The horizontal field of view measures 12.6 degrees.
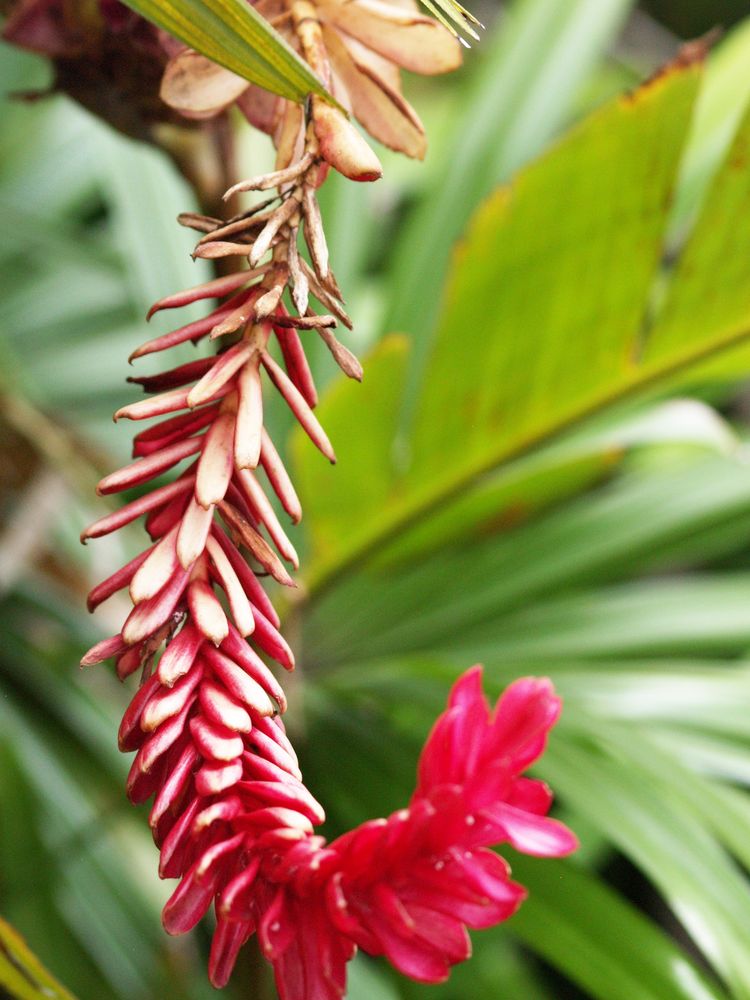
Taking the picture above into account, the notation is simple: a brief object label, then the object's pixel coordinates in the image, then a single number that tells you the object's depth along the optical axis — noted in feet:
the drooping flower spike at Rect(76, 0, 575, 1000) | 2.46
